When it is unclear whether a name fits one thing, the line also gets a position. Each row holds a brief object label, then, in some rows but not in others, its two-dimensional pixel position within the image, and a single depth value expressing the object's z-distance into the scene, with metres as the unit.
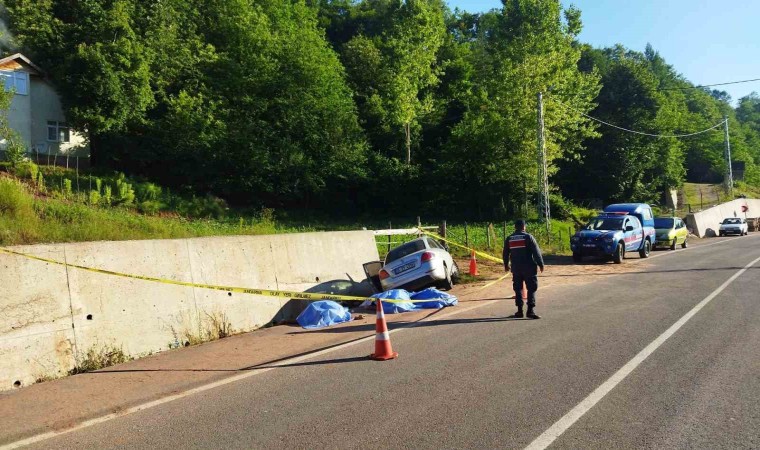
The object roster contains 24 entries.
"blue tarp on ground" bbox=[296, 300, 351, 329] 9.91
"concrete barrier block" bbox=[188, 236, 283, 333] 8.83
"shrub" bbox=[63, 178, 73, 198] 22.36
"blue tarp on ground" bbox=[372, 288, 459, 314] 11.16
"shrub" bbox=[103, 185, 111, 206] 27.50
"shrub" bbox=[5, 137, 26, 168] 30.78
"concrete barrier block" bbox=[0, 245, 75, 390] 6.27
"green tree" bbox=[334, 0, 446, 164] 45.22
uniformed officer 9.55
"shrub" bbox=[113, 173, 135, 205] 30.31
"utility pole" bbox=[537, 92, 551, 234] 28.58
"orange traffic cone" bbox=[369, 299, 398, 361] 7.00
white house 36.50
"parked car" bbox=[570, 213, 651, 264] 20.28
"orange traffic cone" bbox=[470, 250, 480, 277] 16.66
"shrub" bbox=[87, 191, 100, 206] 24.86
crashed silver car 12.70
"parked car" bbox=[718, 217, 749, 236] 41.81
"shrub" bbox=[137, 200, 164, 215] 30.60
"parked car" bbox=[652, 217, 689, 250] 27.55
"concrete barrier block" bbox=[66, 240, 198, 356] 7.12
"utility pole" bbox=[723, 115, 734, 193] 54.28
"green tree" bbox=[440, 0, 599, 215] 39.66
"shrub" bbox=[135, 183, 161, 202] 33.34
